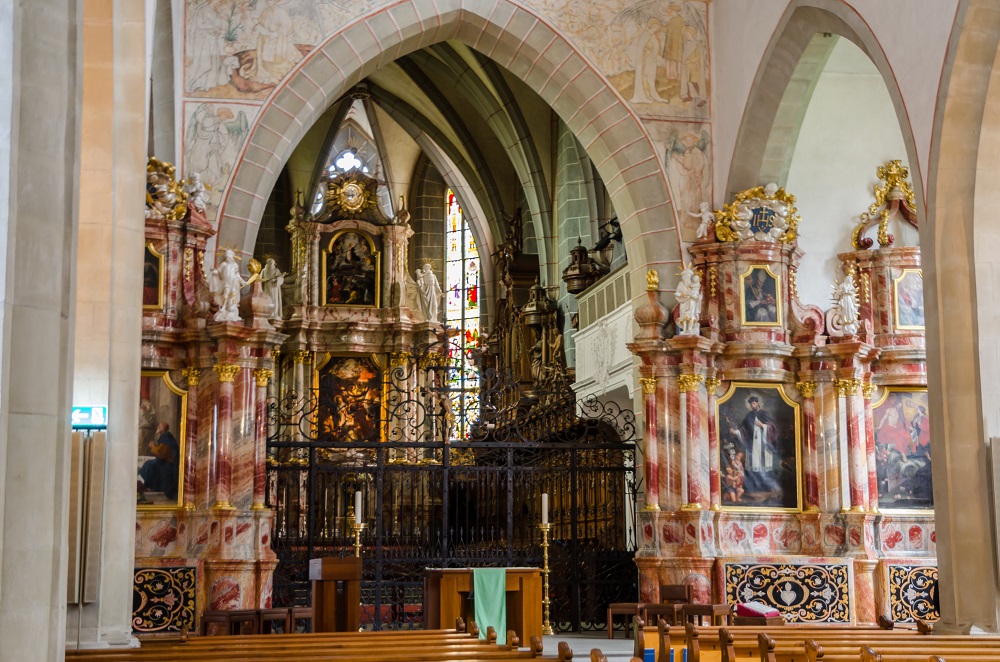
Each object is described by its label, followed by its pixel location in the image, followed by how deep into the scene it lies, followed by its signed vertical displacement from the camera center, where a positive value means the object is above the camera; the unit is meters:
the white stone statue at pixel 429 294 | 25.48 +4.15
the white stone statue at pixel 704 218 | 15.36 +3.31
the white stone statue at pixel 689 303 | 14.70 +2.26
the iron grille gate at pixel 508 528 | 14.74 -0.15
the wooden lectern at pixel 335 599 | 10.98 -0.69
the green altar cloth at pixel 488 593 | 12.33 -0.71
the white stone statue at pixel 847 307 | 14.88 +2.21
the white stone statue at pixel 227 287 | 13.88 +2.36
